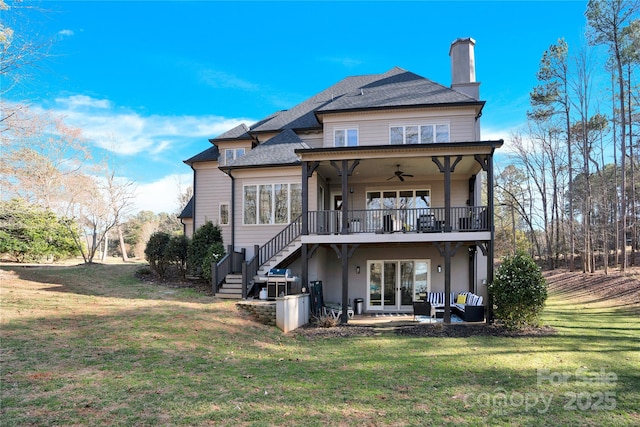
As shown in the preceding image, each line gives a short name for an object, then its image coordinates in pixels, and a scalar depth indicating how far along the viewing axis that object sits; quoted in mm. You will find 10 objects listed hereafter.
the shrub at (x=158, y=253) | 17422
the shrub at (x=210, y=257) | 15461
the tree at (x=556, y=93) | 28375
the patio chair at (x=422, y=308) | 12961
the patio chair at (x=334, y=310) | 13343
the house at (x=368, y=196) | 13852
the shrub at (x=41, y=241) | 19486
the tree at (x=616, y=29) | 21609
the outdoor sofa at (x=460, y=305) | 12703
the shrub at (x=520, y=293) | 11320
